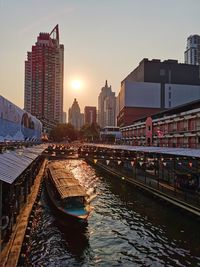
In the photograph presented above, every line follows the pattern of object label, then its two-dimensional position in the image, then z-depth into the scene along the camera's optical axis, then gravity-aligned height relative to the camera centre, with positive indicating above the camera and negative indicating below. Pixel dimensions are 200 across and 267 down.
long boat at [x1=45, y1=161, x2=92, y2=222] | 18.49 -6.43
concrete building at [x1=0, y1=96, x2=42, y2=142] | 17.71 +1.67
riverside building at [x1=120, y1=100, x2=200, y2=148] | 41.66 +2.58
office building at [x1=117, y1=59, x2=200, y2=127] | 105.07 +26.62
